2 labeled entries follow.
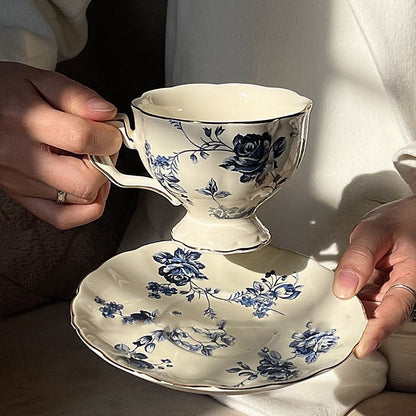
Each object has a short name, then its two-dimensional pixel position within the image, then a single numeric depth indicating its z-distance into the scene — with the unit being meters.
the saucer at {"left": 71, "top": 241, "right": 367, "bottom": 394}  0.59
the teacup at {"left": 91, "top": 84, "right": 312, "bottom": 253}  0.57
